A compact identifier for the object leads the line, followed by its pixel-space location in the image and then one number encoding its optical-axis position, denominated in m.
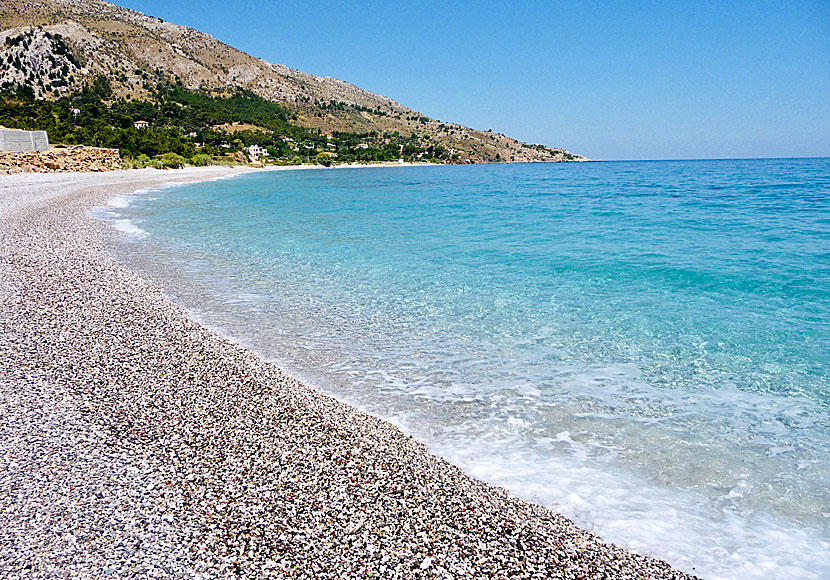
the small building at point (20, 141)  45.62
